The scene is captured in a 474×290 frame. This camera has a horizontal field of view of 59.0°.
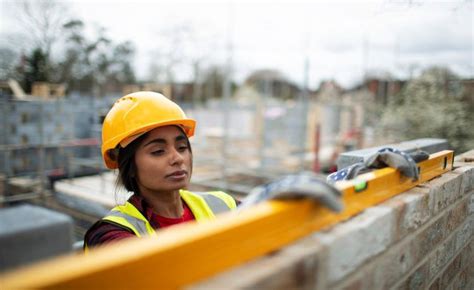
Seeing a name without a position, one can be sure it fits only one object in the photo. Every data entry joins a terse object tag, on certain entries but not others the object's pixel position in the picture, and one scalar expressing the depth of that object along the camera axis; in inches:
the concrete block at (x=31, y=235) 28.8
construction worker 74.0
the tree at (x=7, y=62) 440.5
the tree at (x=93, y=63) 530.3
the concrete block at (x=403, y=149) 87.2
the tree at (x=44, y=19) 452.1
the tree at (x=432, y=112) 272.4
